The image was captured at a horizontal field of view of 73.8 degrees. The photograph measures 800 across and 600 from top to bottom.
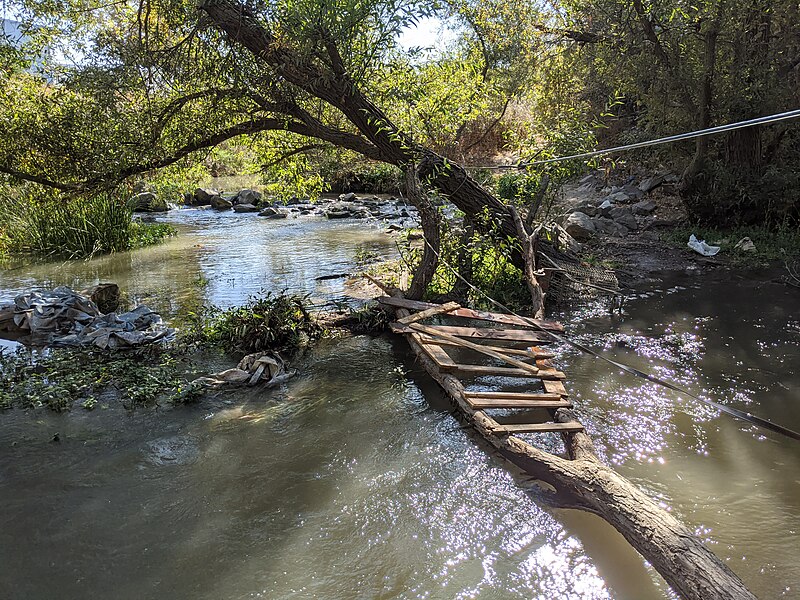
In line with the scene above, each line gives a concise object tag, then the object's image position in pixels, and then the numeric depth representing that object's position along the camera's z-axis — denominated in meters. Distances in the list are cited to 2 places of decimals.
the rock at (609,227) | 11.60
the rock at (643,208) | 12.71
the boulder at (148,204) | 19.23
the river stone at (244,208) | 19.55
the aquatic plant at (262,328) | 6.25
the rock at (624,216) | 12.00
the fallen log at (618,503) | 2.41
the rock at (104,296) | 7.76
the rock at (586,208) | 13.10
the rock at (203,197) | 21.22
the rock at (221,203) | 20.31
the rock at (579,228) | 10.84
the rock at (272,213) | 17.95
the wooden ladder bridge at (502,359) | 4.16
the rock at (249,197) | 20.41
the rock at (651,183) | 13.71
